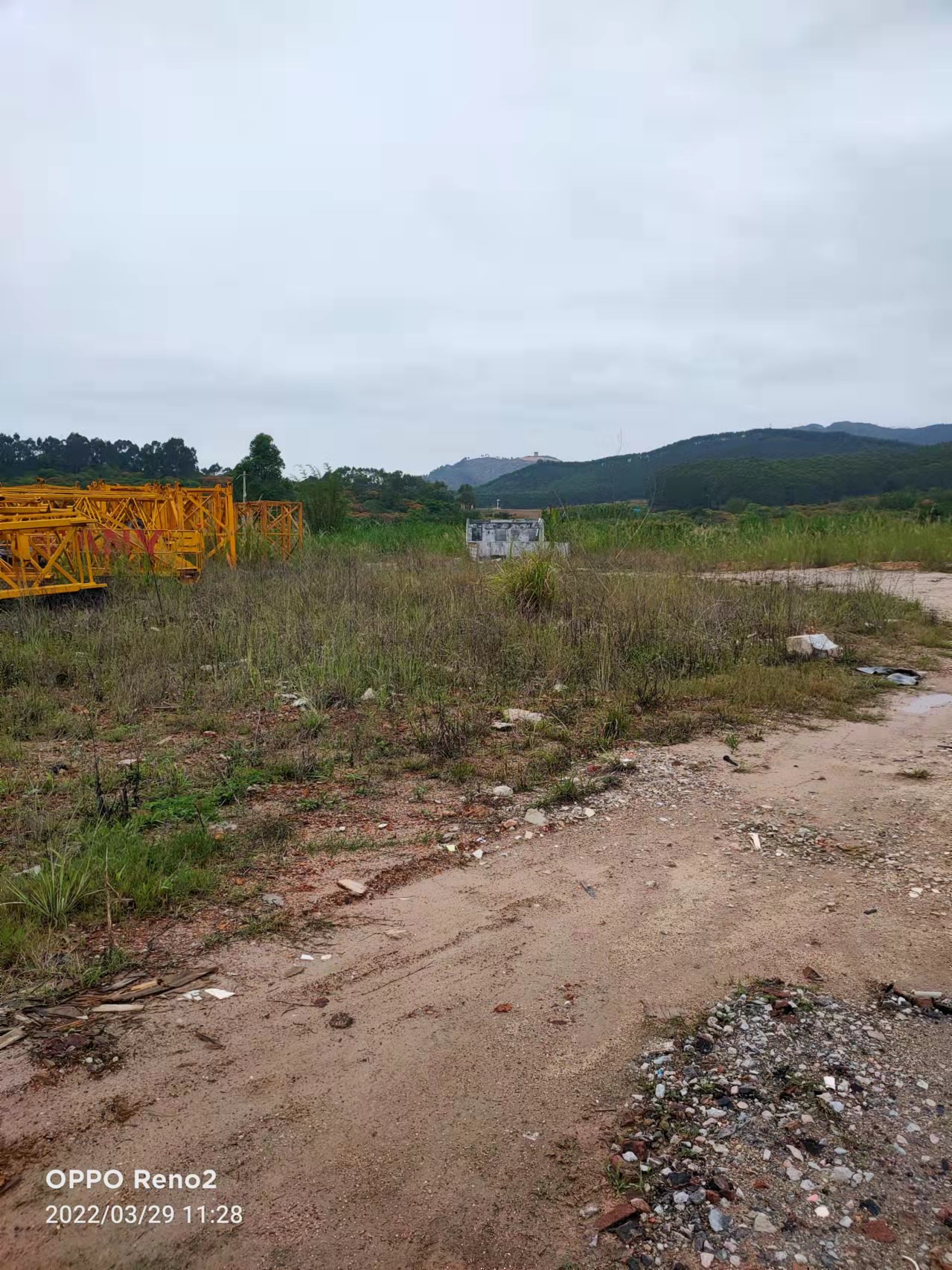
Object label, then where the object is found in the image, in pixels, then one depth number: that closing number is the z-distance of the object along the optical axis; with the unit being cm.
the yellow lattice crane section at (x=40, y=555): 877
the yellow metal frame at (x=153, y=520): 1168
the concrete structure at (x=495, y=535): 1384
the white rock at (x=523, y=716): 547
